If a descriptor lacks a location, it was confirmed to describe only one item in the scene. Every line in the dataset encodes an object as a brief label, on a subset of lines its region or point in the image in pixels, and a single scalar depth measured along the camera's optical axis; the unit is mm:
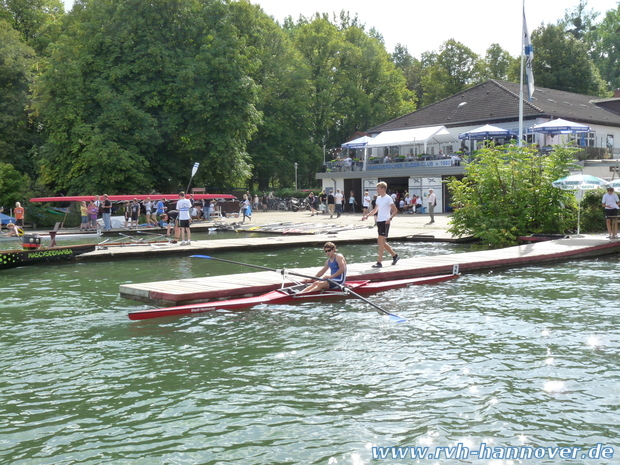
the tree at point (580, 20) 94250
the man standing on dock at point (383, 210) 15116
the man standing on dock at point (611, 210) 22266
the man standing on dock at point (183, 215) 23062
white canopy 48531
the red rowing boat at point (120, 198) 31567
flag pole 33094
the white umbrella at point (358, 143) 50656
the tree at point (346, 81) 68312
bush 24250
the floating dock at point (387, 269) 13023
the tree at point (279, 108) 60906
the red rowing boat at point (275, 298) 11820
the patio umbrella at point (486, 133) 43125
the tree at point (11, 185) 40250
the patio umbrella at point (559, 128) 40375
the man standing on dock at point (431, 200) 35538
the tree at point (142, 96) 38906
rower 13125
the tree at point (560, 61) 67375
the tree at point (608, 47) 91000
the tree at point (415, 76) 90062
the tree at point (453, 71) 74312
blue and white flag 33219
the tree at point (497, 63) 76125
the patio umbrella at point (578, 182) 22062
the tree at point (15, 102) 44562
